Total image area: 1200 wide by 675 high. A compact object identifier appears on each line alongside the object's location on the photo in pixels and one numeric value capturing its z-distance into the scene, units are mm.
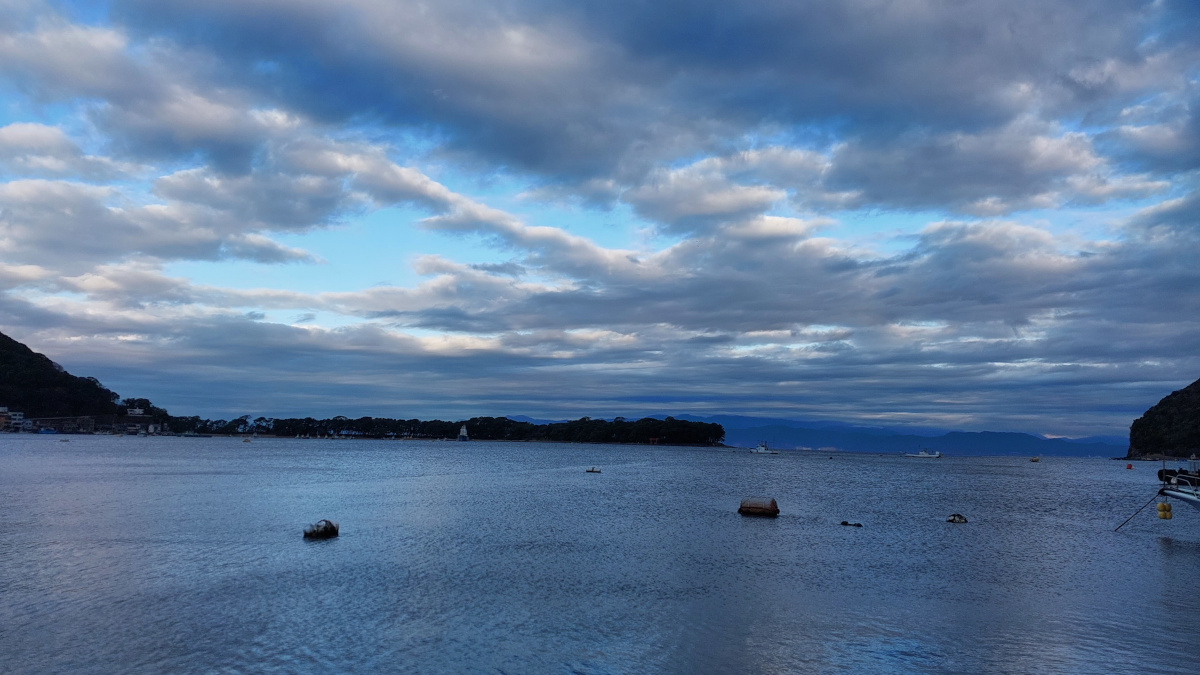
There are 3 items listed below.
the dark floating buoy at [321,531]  38472
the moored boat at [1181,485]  52094
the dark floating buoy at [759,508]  54562
